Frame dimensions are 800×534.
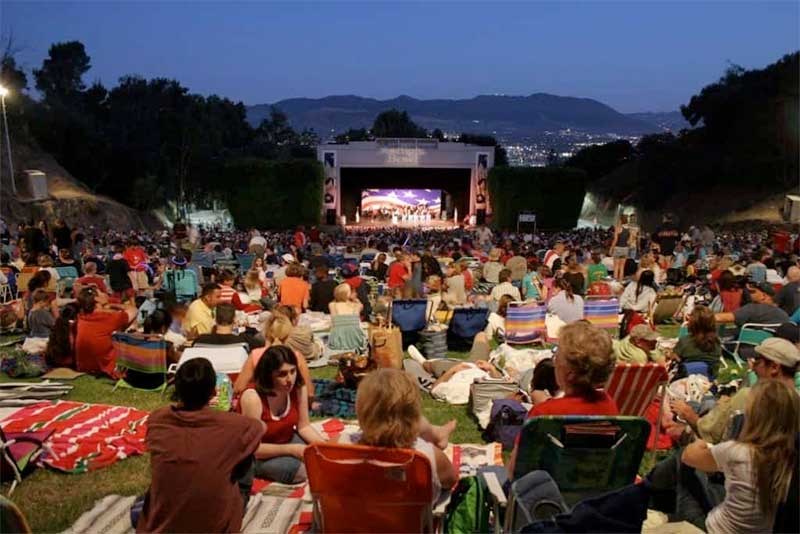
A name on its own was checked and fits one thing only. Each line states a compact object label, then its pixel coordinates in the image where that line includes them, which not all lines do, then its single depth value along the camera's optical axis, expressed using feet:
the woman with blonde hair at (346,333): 24.95
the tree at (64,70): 174.29
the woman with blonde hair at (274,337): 14.66
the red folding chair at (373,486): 8.41
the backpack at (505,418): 15.18
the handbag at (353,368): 19.25
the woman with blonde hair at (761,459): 8.57
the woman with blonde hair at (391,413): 8.64
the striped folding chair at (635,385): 14.43
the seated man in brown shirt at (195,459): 9.23
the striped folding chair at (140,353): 19.79
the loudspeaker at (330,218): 113.60
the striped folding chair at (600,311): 27.96
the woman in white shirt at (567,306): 27.50
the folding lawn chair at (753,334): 20.92
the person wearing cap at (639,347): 17.42
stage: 114.11
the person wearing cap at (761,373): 12.28
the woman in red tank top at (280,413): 12.07
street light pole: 85.42
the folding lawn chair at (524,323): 25.88
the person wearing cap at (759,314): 21.47
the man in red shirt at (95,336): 21.75
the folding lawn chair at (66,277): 34.37
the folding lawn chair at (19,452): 13.43
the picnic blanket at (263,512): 11.56
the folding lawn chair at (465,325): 25.46
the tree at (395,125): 224.53
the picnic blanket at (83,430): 14.76
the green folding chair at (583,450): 9.61
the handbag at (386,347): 19.53
